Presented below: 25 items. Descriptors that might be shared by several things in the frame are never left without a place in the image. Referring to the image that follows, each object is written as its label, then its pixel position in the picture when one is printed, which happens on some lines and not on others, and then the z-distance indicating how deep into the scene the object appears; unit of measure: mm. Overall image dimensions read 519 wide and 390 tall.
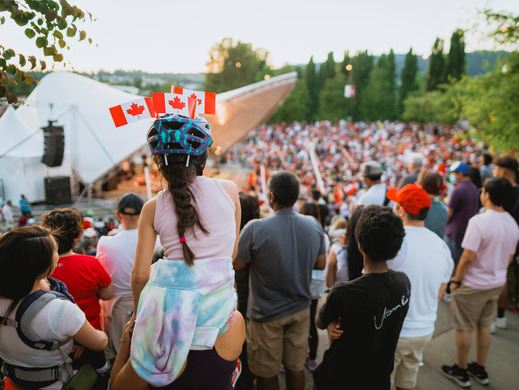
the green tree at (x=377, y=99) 63031
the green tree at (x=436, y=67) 56031
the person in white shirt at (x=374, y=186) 4098
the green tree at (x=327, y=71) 66650
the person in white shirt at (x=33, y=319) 1531
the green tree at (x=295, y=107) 59656
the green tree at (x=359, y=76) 62884
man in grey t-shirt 2547
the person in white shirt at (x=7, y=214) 10195
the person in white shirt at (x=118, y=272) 2506
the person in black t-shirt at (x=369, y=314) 1834
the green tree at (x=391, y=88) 64000
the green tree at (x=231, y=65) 44594
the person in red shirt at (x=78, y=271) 2150
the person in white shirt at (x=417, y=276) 2381
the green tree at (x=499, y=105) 8531
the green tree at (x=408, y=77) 61562
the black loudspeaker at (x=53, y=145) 12055
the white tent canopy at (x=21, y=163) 11992
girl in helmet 1220
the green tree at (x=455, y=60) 53875
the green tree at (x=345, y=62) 70312
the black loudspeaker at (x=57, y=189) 12516
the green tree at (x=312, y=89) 65875
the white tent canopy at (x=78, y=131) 12508
